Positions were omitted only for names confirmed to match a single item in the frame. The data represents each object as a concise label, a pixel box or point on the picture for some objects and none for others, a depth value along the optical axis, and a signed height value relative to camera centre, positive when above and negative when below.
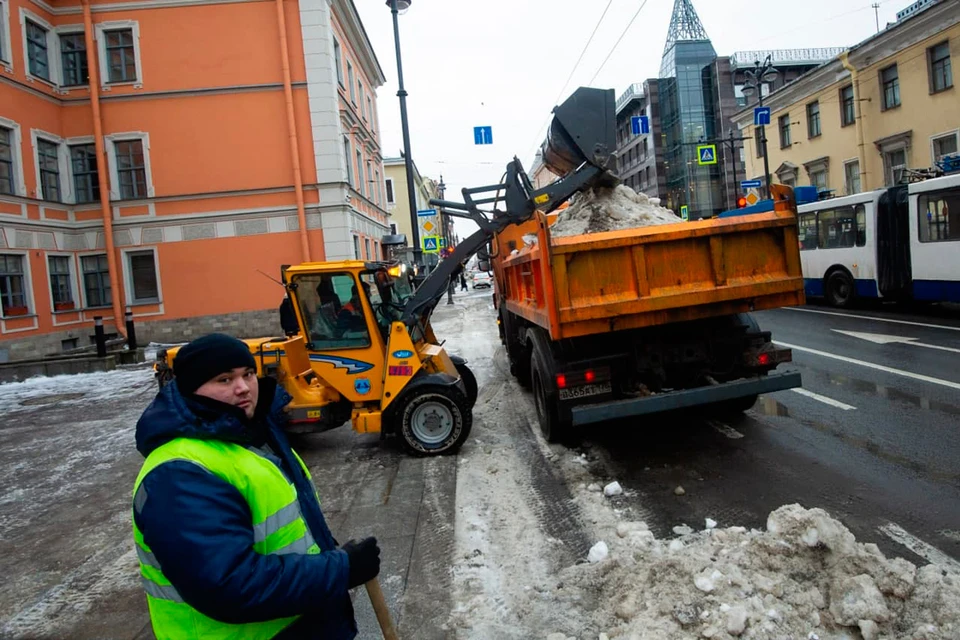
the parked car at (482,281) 46.10 +0.70
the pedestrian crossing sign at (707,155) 26.19 +4.76
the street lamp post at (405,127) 16.97 +4.81
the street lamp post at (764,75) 24.55 +7.62
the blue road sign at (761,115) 25.25 +5.91
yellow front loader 6.28 -0.32
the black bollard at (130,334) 15.75 -0.29
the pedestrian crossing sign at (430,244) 23.13 +1.89
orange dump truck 5.22 -0.29
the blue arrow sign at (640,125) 25.31 +6.04
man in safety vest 1.59 -0.54
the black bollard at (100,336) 14.16 -0.24
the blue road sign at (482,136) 21.33 +5.16
